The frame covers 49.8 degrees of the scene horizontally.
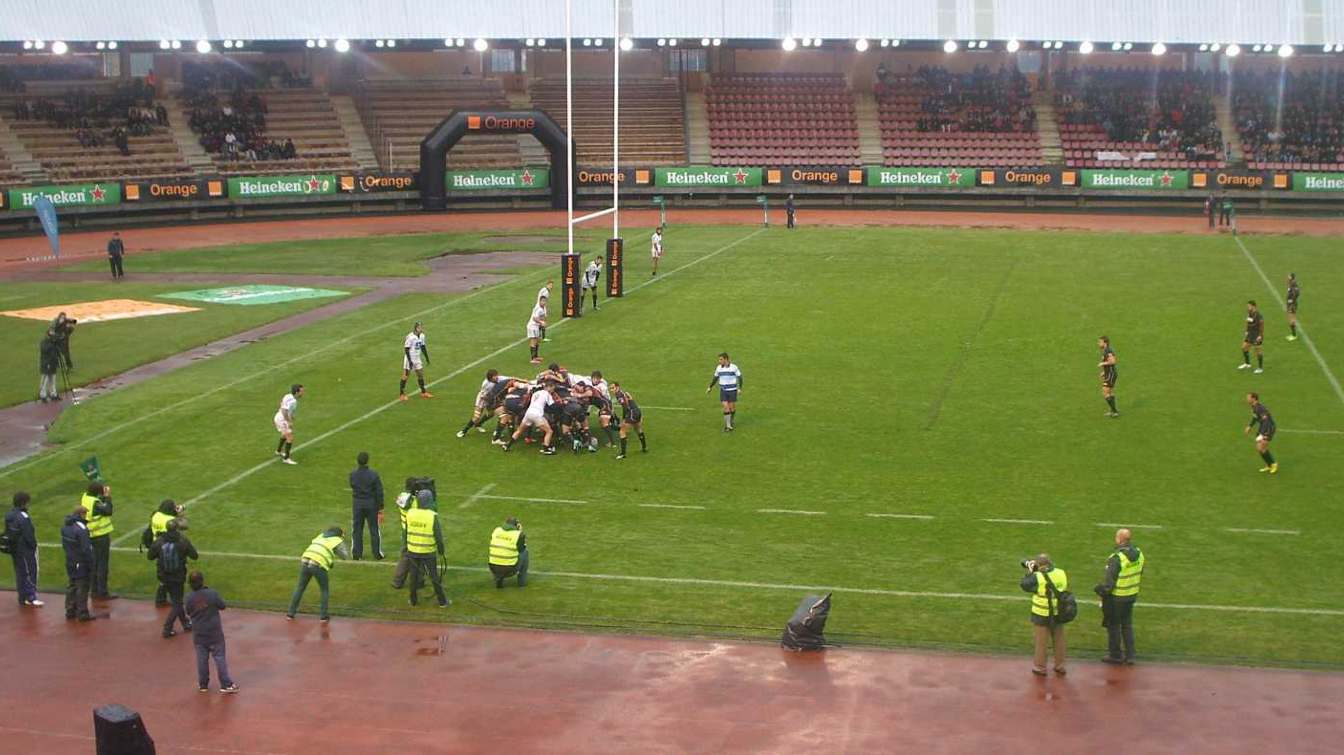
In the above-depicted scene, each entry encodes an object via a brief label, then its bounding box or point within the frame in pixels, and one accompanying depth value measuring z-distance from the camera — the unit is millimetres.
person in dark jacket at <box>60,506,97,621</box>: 19109
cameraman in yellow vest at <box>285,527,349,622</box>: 19031
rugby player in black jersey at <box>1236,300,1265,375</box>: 33344
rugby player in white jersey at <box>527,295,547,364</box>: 35094
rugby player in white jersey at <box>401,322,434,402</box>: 31641
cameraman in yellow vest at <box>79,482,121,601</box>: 20094
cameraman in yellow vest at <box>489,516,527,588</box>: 20188
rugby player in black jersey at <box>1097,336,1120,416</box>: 29672
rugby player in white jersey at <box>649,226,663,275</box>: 49500
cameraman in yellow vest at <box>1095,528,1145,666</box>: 17344
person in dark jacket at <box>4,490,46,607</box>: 19500
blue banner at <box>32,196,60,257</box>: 52281
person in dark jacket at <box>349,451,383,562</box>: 21527
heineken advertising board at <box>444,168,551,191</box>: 70750
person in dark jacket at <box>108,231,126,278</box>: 49938
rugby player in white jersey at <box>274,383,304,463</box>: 26469
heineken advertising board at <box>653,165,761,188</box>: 72812
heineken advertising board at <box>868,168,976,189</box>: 72625
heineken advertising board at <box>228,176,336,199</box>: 67812
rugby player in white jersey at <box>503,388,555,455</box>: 27500
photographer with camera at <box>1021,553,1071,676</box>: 17031
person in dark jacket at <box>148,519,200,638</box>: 19000
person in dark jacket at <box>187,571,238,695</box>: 16672
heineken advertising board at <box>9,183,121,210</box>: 61594
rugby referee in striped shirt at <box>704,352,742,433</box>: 28688
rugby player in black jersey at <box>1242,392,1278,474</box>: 25594
